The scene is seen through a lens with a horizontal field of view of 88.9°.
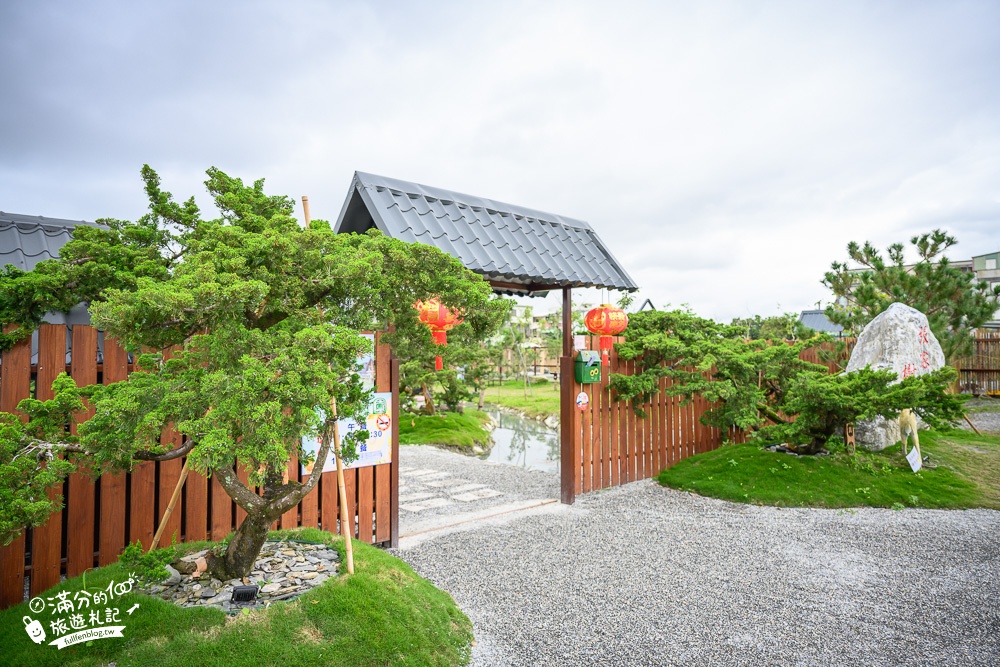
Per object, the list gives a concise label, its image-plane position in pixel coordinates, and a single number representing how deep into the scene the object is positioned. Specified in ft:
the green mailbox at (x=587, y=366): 19.63
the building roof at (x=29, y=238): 15.55
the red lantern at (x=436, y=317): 14.98
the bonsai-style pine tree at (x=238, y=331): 6.53
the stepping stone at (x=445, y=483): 22.41
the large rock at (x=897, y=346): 24.93
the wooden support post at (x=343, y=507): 9.29
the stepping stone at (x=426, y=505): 18.88
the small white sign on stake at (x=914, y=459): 20.51
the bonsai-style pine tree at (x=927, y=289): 35.65
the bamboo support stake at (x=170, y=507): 9.23
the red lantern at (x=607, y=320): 18.71
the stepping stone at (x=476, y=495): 20.31
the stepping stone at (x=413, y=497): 20.13
